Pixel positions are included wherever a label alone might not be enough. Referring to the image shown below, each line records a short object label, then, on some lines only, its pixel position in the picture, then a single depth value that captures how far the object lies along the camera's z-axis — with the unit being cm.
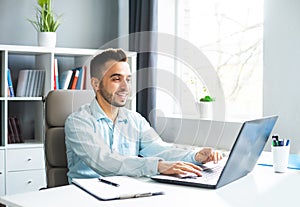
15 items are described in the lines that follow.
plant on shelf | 351
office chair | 207
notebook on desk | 136
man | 168
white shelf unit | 331
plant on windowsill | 318
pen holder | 176
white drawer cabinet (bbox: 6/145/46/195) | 331
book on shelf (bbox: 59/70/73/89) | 359
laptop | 147
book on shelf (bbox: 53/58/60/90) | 354
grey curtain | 341
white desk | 130
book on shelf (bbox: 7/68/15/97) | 338
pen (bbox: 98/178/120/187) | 148
